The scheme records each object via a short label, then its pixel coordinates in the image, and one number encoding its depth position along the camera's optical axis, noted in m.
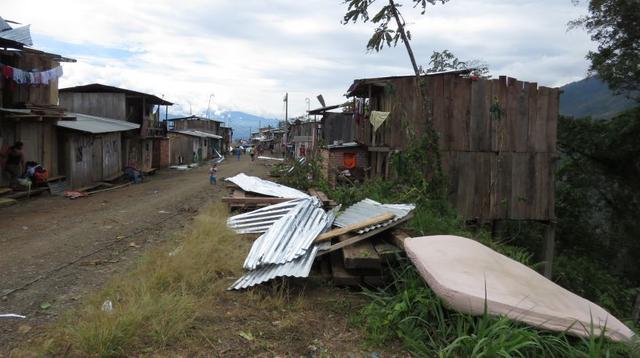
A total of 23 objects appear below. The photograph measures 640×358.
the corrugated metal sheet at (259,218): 7.23
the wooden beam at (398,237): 4.91
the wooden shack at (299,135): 40.18
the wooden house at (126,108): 24.72
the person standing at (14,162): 13.36
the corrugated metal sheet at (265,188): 9.66
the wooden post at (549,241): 11.65
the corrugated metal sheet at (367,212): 5.38
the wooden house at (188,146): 37.12
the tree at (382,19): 8.80
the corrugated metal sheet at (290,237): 4.98
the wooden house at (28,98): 12.94
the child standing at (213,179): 18.54
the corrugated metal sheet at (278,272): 4.62
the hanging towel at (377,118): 11.03
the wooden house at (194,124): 51.38
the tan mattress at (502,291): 3.14
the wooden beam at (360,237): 5.02
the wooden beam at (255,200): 8.98
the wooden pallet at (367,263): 4.68
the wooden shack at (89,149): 16.70
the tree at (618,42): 14.62
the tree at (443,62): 22.98
